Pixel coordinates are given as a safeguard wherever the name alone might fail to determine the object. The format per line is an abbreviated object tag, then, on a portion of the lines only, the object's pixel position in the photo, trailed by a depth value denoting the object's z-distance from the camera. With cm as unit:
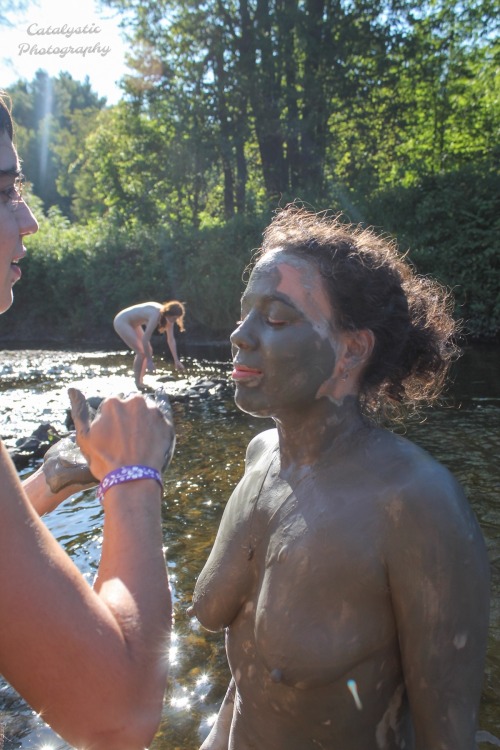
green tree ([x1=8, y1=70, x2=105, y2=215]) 4576
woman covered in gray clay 68
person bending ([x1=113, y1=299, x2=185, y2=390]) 1087
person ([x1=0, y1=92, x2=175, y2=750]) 51
